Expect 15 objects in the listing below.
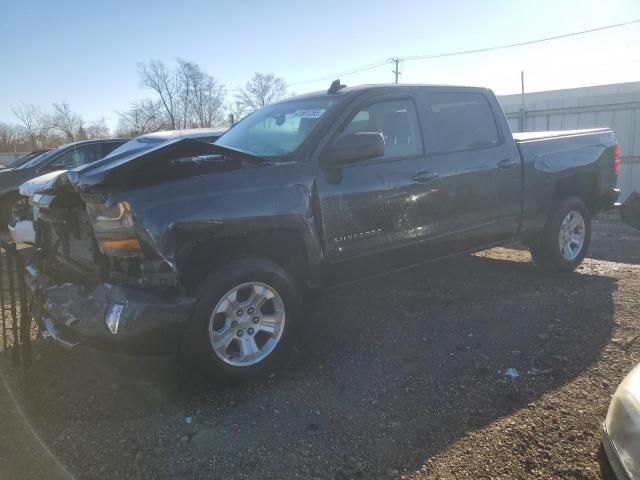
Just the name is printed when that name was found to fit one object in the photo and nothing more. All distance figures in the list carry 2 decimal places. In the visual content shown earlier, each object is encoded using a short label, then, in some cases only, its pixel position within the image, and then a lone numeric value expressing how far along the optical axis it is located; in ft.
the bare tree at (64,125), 155.32
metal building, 35.86
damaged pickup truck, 9.93
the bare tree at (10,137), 168.55
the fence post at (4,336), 11.89
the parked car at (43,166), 29.86
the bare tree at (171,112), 189.18
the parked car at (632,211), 28.04
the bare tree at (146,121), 168.35
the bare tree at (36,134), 160.15
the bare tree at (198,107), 196.65
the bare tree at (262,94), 194.39
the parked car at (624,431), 6.32
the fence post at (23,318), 11.43
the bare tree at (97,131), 156.04
